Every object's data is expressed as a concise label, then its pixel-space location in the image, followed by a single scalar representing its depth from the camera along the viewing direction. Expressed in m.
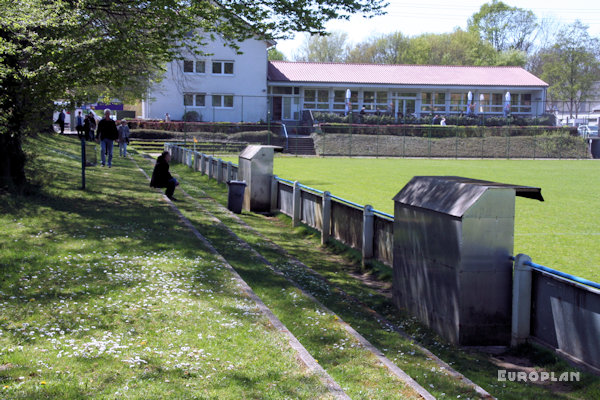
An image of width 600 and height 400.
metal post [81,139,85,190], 15.24
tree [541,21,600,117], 80.69
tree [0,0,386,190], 12.02
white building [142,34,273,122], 54.81
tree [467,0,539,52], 99.56
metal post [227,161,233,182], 20.53
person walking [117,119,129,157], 30.78
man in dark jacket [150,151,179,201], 16.12
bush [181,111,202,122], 52.66
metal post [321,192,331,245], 12.89
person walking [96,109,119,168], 21.89
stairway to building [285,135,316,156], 47.44
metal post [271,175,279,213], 17.27
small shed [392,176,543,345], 6.85
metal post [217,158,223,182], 22.45
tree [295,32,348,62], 98.81
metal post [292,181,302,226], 14.95
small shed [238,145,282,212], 17.12
